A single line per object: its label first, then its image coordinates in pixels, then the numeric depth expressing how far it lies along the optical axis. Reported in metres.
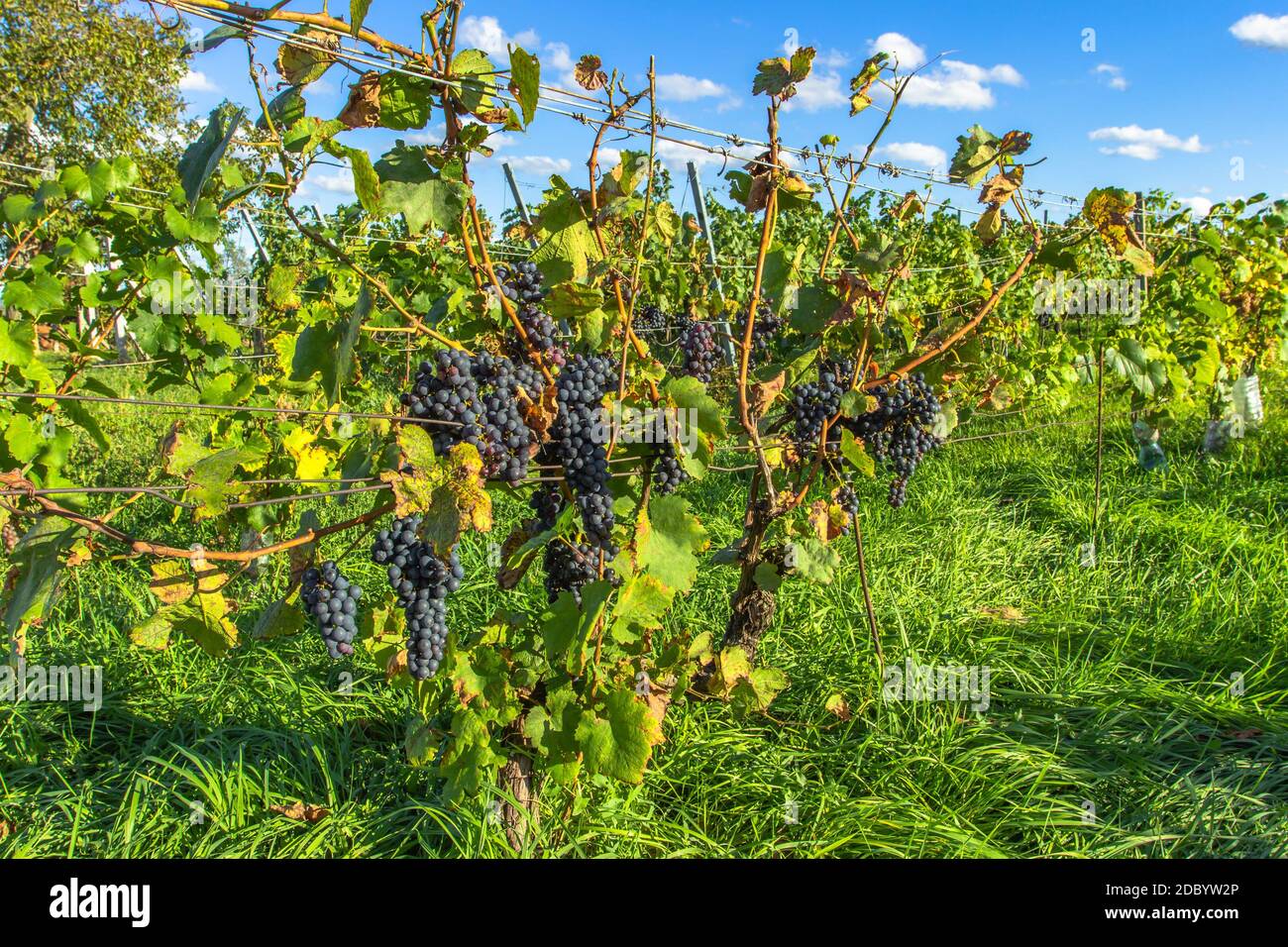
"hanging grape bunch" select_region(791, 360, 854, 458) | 2.33
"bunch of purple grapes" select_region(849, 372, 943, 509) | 2.49
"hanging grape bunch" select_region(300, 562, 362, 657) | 1.72
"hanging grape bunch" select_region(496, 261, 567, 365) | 1.79
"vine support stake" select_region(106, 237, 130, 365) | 11.55
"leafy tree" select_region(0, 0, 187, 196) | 11.89
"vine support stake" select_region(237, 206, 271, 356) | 9.06
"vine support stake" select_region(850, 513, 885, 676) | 2.71
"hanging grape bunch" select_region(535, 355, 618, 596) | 1.69
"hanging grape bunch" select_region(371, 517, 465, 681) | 1.69
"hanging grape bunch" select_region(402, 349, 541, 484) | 1.58
